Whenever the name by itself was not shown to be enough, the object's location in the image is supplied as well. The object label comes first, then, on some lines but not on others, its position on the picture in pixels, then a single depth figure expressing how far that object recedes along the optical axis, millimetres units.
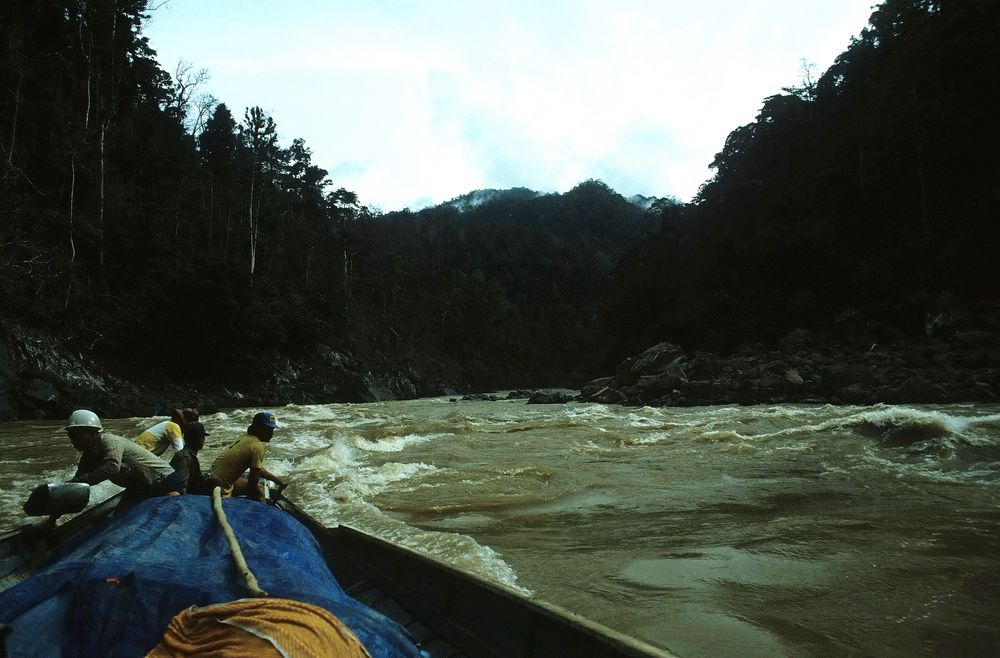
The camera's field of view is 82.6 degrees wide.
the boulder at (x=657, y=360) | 25266
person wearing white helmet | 4328
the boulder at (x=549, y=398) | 25781
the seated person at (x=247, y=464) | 5074
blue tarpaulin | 1715
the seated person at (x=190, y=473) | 4727
